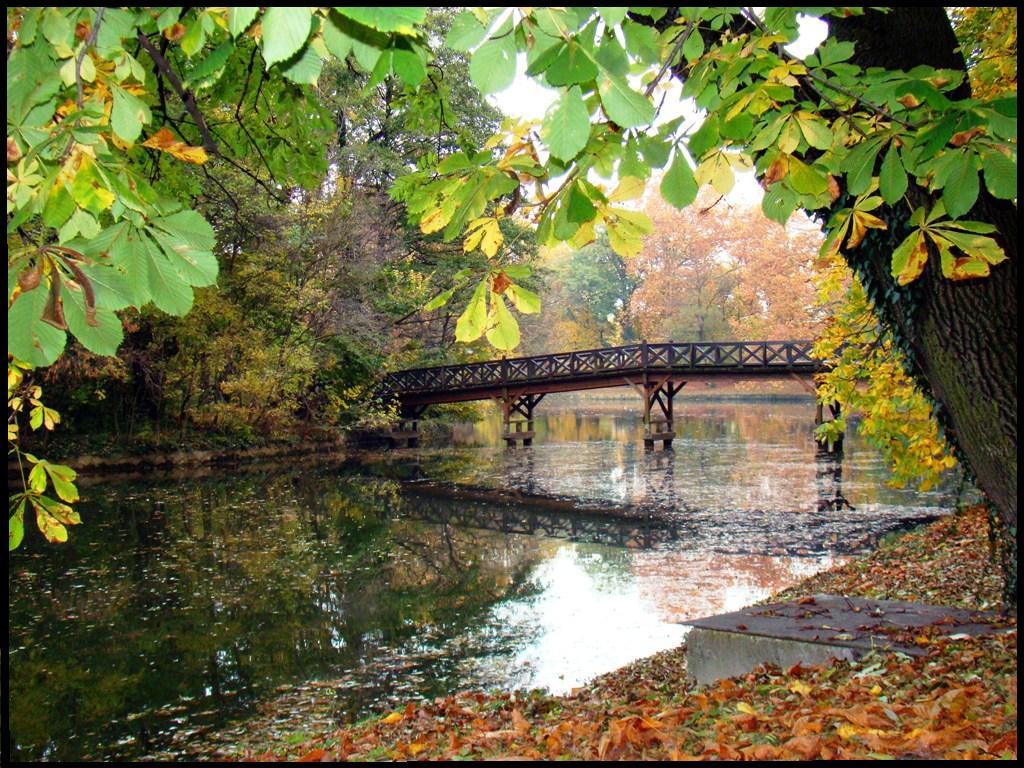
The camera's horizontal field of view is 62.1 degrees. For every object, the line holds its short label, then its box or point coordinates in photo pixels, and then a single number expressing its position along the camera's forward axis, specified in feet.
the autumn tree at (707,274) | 154.30
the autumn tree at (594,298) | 179.32
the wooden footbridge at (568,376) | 88.02
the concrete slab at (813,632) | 15.26
